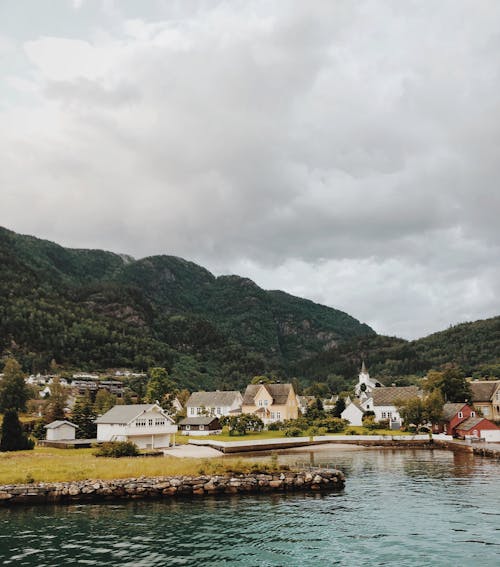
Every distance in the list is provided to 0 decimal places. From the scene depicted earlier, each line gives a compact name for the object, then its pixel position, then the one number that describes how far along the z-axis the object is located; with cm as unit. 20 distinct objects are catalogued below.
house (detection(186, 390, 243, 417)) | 12219
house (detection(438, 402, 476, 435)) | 9438
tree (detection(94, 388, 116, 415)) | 11372
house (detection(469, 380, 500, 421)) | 11206
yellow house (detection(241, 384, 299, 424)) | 11756
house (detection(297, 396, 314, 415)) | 16625
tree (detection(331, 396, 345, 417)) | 11912
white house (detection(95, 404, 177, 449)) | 7600
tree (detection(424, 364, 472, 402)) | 10962
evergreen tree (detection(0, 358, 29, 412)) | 12044
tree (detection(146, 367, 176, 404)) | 11938
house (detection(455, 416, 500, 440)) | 8719
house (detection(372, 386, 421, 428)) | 11681
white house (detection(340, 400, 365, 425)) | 11800
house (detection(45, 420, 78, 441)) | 8162
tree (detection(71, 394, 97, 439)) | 8581
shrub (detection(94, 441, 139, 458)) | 6444
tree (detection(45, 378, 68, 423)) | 9288
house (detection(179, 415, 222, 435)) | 10256
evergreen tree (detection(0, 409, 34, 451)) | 6725
